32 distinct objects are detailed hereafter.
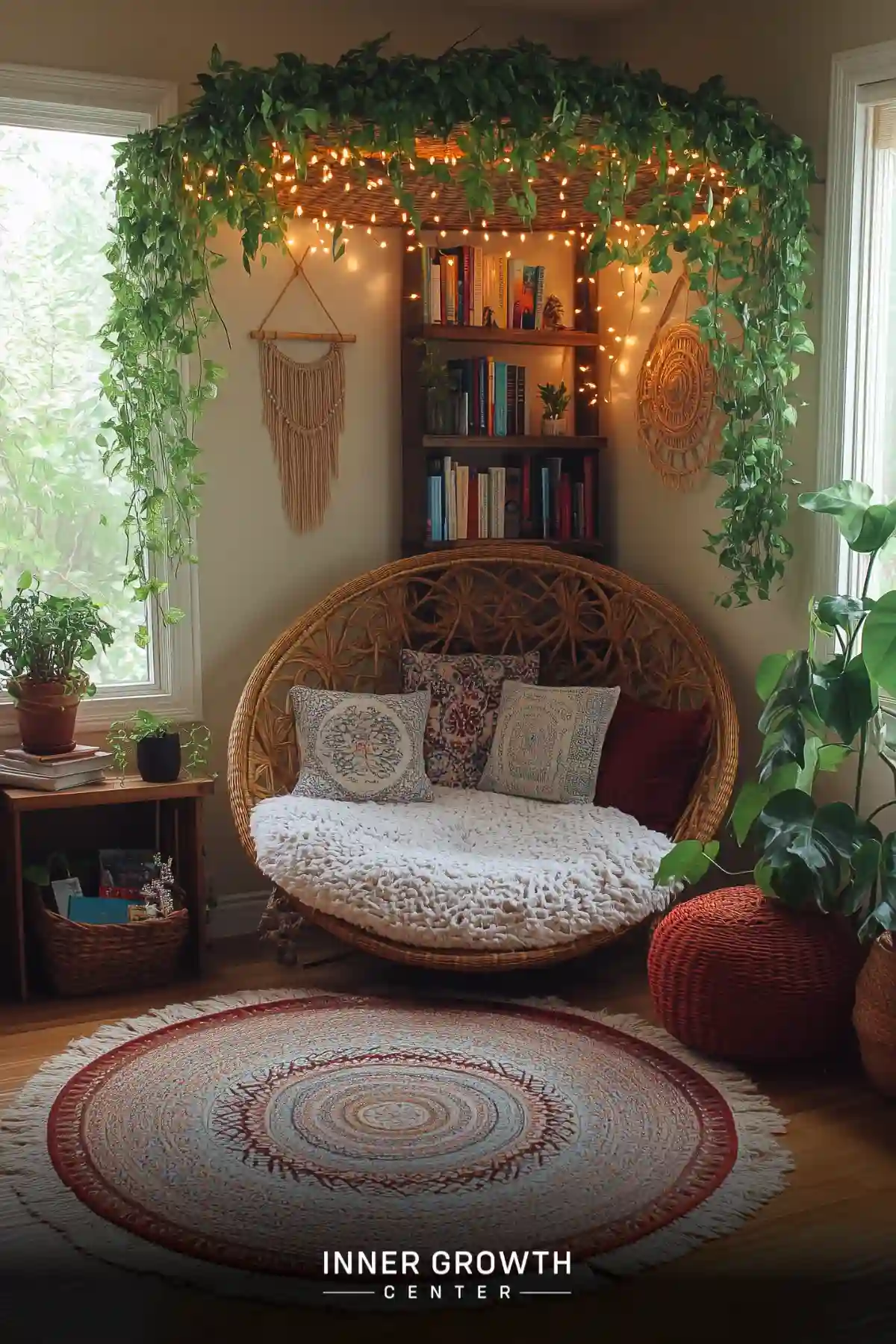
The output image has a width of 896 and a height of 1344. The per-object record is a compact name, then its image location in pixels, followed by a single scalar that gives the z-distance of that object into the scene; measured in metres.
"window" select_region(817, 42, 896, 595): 3.64
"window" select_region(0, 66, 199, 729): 3.87
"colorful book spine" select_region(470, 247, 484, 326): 4.38
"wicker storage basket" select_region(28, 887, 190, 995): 3.66
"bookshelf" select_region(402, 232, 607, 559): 4.38
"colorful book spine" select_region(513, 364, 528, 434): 4.50
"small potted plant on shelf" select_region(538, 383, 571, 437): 4.53
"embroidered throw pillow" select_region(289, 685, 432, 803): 4.03
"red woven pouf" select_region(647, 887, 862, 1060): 3.10
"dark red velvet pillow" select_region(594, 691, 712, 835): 3.93
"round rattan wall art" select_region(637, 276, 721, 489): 4.20
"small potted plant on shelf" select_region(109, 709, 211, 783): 3.84
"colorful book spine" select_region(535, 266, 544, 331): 4.48
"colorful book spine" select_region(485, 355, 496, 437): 4.43
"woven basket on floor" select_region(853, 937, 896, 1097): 2.94
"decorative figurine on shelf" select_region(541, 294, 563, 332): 4.55
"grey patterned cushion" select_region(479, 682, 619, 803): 4.07
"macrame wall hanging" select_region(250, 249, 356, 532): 4.25
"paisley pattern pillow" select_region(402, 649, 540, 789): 4.26
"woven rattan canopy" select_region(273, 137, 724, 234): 3.59
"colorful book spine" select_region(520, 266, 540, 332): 4.47
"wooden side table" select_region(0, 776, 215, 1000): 3.67
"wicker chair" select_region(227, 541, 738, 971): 4.05
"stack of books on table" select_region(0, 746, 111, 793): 3.70
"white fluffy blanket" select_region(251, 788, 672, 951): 3.36
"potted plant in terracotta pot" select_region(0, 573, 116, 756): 3.73
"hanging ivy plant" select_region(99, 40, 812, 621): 3.36
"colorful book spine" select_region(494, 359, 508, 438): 4.44
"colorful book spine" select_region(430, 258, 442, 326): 4.34
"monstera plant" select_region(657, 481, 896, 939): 3.14
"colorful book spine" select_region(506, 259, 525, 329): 4.45
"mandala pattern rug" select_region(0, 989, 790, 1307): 2.46
